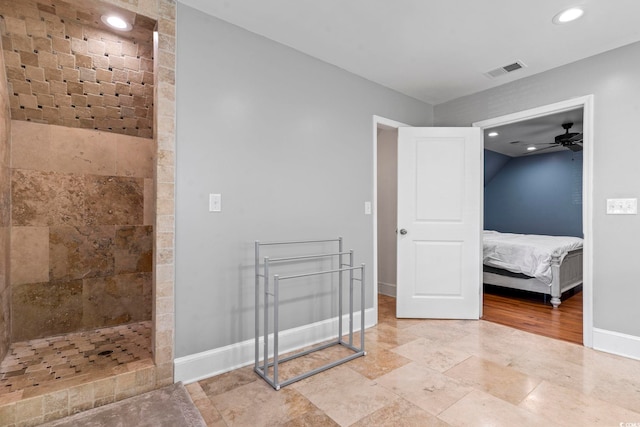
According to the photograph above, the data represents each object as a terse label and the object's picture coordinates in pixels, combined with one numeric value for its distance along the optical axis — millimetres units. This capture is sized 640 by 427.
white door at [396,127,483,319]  3363
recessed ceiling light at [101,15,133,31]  1977
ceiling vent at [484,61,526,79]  2838
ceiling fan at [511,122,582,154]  4534
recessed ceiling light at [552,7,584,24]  2105
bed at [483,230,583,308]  3820
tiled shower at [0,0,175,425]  1902
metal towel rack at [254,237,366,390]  2072
